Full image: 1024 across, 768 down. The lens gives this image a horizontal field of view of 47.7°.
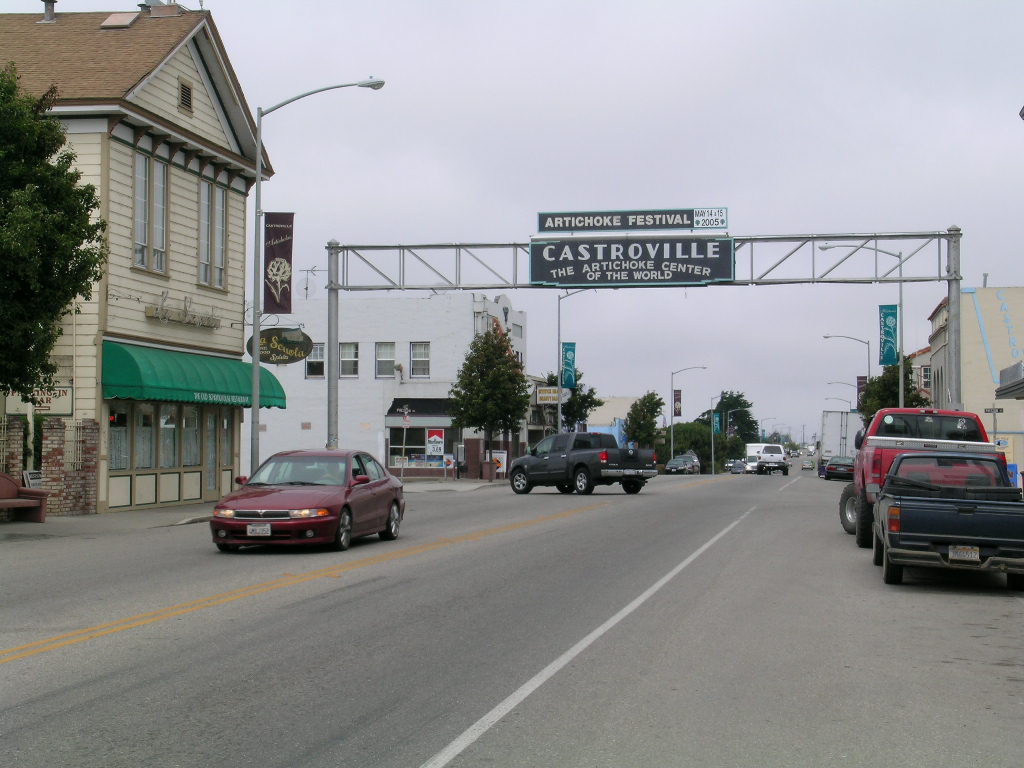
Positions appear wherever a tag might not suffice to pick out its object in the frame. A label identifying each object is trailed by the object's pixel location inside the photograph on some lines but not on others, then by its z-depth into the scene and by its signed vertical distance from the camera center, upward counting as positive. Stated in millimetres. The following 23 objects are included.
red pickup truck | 18375 -117
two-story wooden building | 24625 +4278
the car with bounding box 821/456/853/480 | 56875 -1629
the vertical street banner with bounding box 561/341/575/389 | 64875 +3997
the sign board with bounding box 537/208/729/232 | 32000 +5987
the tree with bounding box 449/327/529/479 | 53719 +2192
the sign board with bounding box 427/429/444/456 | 49531 -385
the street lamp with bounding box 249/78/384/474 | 27141 +3852
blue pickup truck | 12945 -1125
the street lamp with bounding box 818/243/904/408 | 53062 +5315
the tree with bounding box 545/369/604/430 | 70812 +1788
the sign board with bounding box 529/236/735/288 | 32094 +4822
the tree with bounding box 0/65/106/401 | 18688 +3267
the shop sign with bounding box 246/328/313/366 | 30141 +2347
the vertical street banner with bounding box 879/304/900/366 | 53038 +4679
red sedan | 16297 -1001
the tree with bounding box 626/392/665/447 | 98375 +1287
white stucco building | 59531 +3743
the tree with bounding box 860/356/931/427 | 69000 +2636
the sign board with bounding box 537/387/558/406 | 62406 +2158
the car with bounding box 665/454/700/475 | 86188 -2319
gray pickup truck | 36312 -955
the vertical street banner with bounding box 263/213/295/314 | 30375 +4595
